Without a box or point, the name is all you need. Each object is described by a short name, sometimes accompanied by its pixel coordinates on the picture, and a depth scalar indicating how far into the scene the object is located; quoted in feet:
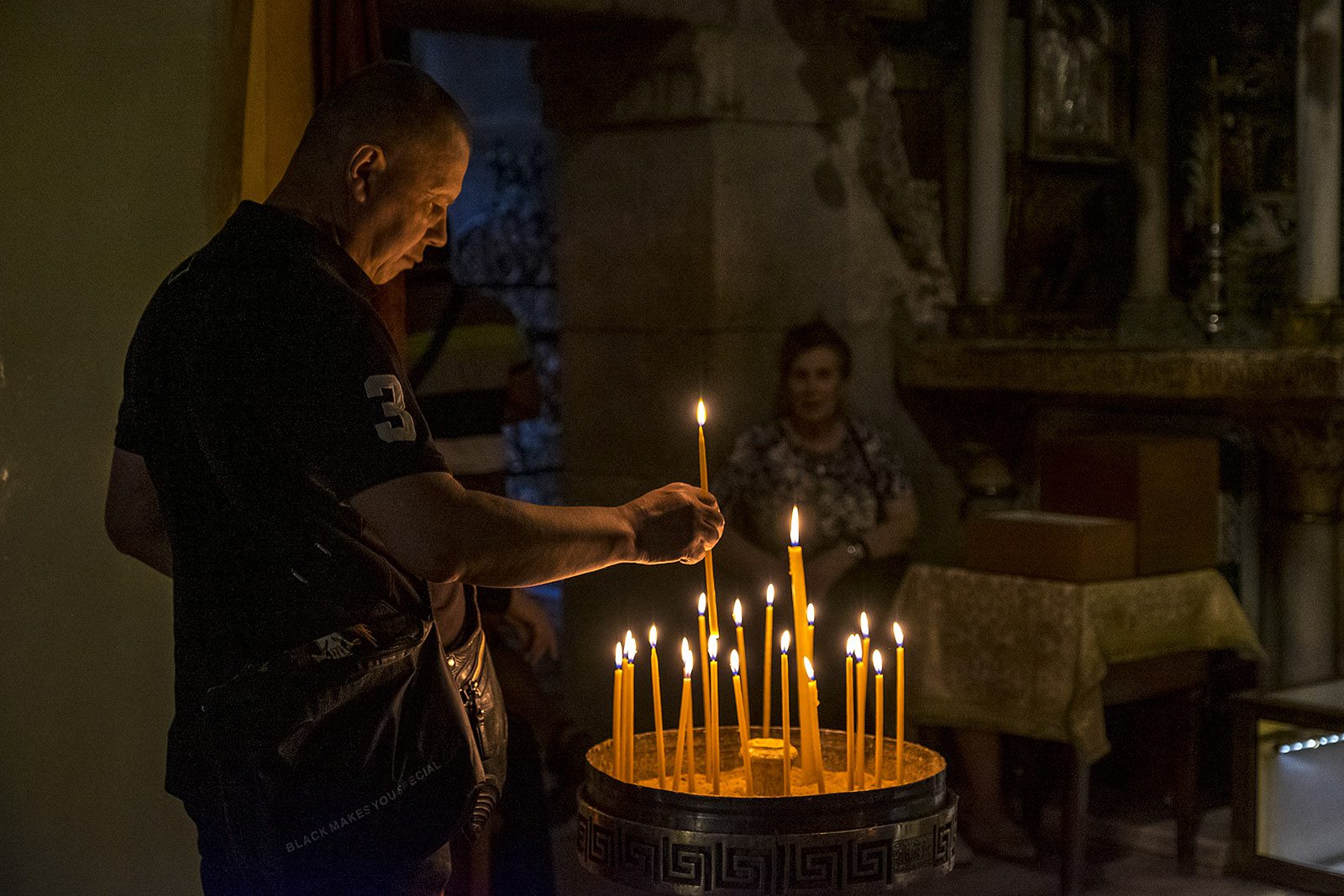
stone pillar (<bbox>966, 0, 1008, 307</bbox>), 18.13
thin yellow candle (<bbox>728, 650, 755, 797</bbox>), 7.17
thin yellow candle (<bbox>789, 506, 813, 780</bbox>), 7.08
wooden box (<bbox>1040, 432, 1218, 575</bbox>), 14.93
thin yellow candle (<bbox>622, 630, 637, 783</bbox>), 7.32
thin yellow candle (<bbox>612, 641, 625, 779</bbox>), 7.38
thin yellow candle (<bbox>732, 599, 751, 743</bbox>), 7.46
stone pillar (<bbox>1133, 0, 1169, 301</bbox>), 19.44
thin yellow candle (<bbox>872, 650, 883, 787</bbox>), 7.22
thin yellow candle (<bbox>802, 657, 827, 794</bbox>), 7.02
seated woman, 16.35
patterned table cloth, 14.29
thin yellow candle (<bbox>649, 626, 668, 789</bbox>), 7.18
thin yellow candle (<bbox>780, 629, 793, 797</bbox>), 6.99
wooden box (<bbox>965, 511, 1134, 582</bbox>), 14.39
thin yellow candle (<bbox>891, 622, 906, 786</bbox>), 7.30
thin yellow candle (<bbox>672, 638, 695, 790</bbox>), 7.22
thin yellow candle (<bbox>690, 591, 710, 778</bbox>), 7.26
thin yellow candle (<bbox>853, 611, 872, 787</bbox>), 7.16
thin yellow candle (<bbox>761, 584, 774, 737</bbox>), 7.86
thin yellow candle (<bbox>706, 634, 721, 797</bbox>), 7.23
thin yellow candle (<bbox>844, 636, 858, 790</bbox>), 7.21
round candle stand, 6.49
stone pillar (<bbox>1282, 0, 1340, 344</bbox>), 16.16
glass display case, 14.14
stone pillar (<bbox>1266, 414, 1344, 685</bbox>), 16.16
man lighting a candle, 6.31
